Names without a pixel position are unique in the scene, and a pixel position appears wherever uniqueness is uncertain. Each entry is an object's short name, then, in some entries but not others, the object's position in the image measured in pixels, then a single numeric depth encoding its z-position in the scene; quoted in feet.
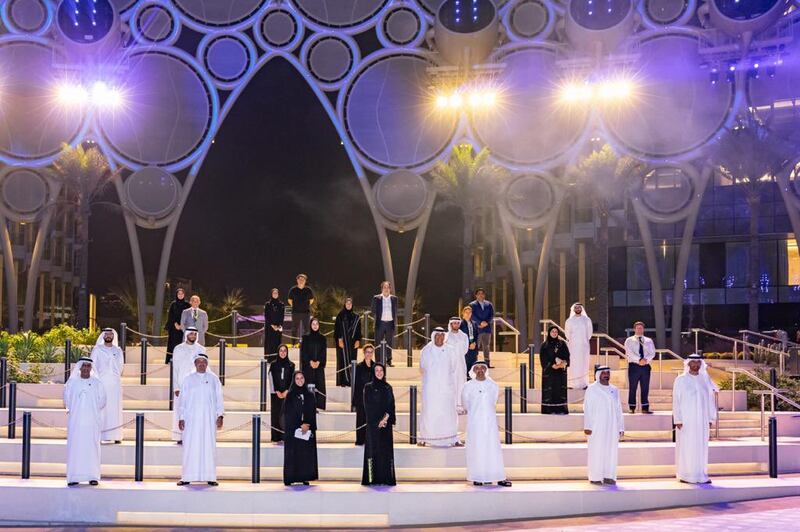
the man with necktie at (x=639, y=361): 47.19
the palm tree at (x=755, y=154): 95.81
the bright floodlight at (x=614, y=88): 97.55
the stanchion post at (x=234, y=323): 63.57
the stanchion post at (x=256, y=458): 36.76
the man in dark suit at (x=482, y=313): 51.18
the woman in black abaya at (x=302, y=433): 36.96
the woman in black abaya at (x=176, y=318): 52.70
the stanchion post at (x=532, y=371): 50.48
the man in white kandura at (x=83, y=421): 36.06
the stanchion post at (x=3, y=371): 47.39
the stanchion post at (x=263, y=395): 45.42
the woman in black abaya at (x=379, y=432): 36.96
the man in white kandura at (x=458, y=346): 45.03
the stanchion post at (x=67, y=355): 51.08
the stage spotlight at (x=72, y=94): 104.88
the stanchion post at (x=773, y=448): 39.99
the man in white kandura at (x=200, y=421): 36.60
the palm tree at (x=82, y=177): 107.14
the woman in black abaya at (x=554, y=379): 46.37
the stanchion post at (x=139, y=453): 36.96
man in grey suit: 52.14
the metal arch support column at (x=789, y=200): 98.07
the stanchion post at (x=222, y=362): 51.92
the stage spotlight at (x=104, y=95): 103.91
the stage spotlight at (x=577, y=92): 100.01
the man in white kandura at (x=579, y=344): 52.24
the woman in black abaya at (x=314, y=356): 45.44
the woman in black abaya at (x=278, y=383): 40.57
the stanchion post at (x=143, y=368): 51.49
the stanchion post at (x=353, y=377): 42.86
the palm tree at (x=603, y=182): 107.04
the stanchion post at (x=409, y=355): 57.60
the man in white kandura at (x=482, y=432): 37.11
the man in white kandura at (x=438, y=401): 41.78
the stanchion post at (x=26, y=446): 37.14
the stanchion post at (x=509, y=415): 42.22
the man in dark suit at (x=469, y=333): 48.32
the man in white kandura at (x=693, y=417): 38.29
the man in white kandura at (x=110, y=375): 42.11
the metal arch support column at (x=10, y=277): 112.88
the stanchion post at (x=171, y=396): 45.95
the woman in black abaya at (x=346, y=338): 50.42
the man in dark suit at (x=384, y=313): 51.90
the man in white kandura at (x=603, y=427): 37.68
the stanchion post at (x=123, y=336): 56.59
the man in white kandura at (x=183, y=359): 44.32
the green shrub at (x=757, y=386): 52.19
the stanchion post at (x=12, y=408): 42.01
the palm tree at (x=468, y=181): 111.86
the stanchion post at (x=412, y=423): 40.77
